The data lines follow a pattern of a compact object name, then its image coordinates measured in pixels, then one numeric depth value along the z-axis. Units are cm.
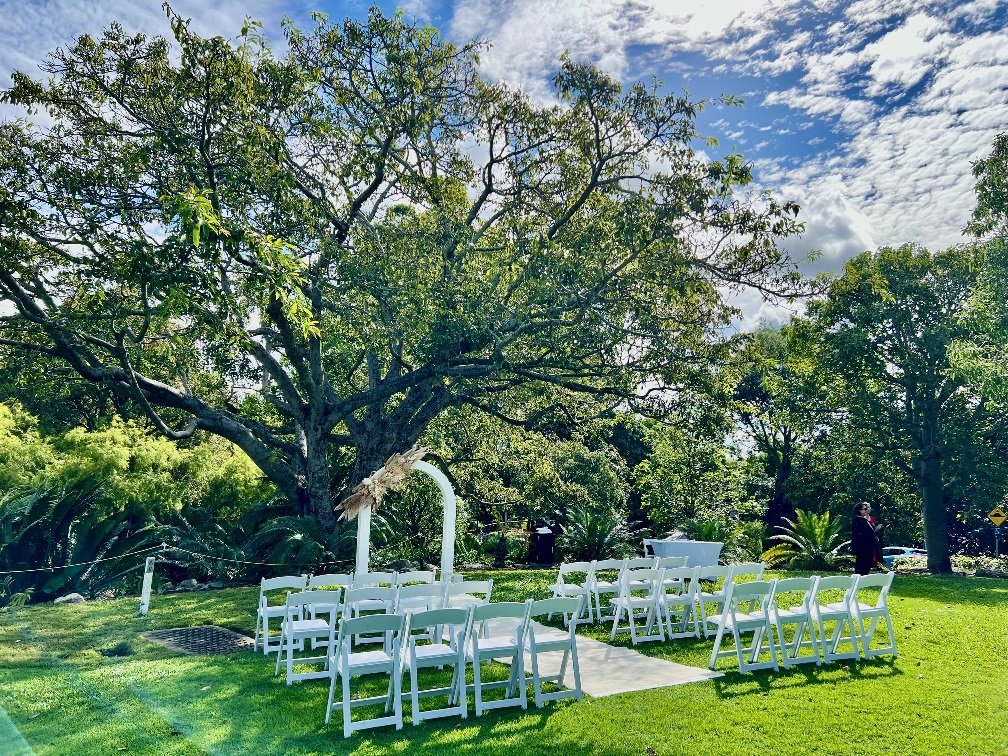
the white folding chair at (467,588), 768
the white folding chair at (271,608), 770
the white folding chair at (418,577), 889
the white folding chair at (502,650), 587
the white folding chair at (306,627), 671
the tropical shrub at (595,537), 1798
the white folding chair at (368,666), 538
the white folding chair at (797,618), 720
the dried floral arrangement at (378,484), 1117
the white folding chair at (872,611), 764
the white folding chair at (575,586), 960
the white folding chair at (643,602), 867
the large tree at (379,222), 1202
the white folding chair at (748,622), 706
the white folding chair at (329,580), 798
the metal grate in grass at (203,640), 829
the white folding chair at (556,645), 605
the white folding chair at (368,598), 718
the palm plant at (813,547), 1698
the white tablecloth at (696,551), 1466
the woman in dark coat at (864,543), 1430
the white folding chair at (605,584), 960
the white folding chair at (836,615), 738
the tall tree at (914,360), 2016
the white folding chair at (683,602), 868
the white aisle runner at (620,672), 662
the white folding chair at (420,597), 734
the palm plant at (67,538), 1274
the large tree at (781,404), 1455
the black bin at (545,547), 2088
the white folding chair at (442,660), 563
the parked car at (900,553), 2586
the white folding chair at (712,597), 799
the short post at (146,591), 1049
